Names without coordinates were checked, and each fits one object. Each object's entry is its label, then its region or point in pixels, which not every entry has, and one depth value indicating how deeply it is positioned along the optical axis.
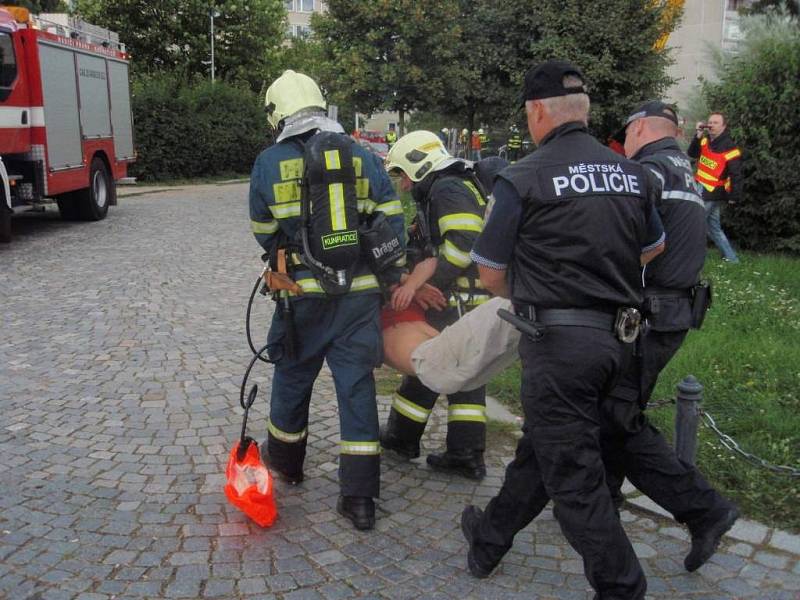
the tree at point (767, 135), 9.67
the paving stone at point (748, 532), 3.60
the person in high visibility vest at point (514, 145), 23.30
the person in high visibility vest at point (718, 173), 9.13
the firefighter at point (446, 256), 3.98
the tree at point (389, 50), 17.58
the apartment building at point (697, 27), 40.14
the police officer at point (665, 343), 3.11
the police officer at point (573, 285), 2.76
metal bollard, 3.73
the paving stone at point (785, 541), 3.52
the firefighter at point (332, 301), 3.59
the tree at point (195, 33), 29.39
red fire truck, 11.72
